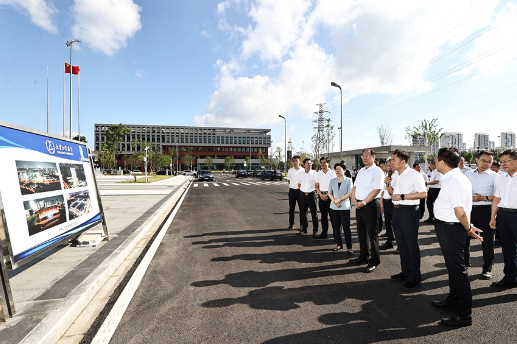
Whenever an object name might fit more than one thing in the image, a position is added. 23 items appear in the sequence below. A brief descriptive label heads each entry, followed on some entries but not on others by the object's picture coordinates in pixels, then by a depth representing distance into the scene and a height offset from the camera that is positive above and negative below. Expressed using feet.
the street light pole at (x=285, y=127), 144.37 +21.89
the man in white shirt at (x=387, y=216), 19.56 -3.60
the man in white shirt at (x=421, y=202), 27.84 -3.77
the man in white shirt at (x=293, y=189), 25.11 -1.85
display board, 10.74 -0.98
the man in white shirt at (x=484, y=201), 14.05 -1.94
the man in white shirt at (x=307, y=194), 23.16 -2.15
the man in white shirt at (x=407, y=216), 12.92 -2.39
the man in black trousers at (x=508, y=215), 12.91 -2.36
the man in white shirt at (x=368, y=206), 15.15 -2.12
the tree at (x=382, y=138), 188.65 +20.36
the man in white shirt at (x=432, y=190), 27.21 -2.31
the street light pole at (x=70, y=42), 103.00 +48.09
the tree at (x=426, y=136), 135.23 +15.71
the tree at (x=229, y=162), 321.93 +8.82
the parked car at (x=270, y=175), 125.49 -2.81
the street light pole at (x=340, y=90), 88.58 +25.46
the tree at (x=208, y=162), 315.78 +8.95
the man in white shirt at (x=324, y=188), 21.72 -1.55
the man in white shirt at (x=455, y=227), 9.85 -2.25
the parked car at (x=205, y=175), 122.47 -2.31
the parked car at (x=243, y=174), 163.41 -2.74
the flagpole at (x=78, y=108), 137.29 +31.90
